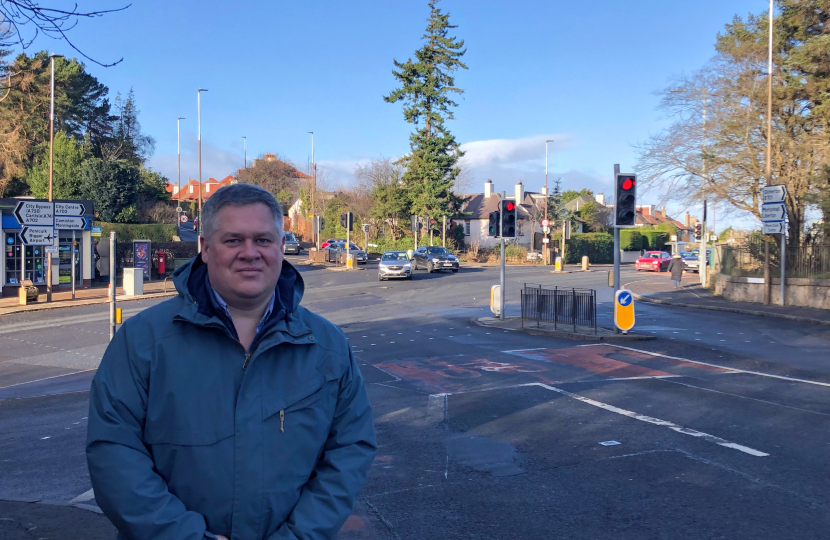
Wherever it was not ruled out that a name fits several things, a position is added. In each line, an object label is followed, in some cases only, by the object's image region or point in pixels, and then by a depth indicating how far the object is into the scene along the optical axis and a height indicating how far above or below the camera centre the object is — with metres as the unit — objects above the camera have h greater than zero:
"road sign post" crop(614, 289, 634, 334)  16.23 -1.50
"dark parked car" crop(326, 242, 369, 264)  50.10 -0.61
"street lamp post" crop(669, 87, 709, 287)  34.56 -0.58
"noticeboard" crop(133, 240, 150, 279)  32.16 -0.57
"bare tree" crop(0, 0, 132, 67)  5.19 +1.73
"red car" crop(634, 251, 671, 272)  51.69 -1.02
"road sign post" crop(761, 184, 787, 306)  21.58 +1.22
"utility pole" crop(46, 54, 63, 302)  25.97 -1.02
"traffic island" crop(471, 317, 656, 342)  16.14 -2.14
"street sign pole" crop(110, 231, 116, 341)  13.04 -0.95
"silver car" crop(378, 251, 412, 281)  36.09 -1.24
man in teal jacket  2.33 -0.60
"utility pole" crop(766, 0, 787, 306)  21.81 +2.94
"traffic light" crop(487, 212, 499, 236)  20.84 +0.63
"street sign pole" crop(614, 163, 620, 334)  16.70 -0.35
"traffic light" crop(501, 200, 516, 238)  20.55 +0.80
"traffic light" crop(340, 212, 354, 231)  42.63 +1.51
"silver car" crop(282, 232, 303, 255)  58.54 -0.18
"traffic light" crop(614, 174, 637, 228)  16.94 +1.20
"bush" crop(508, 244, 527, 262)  57.97 -0.67
